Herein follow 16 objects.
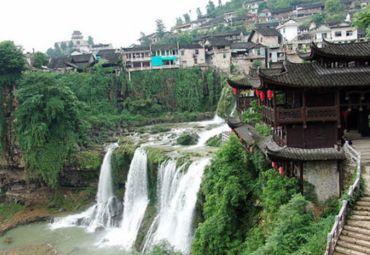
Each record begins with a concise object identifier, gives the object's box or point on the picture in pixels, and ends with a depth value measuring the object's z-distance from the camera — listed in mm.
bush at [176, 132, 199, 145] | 38000
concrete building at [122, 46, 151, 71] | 59250
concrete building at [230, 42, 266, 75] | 53194
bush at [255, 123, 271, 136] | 22086
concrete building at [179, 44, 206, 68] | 57938
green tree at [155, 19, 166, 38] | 93500
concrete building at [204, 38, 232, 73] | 55000
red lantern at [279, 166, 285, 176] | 16844
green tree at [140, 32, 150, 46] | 93562
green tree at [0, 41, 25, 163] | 40344
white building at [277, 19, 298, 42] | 64438
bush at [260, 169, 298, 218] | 16172
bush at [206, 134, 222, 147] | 35838
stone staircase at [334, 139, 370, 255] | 12062
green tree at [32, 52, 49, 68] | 56344
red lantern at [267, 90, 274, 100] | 17033
